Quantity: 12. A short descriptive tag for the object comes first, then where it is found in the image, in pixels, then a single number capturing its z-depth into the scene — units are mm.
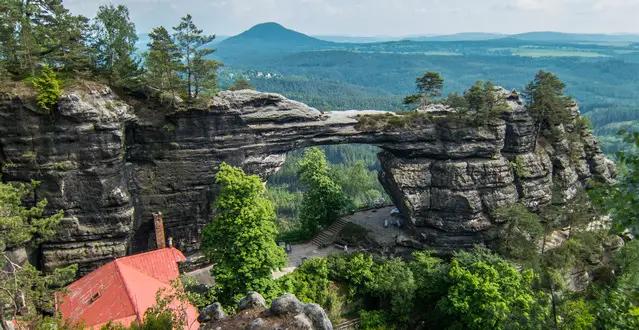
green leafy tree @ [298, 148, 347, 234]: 43469
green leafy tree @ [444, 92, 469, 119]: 35828
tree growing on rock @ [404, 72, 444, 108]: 41625
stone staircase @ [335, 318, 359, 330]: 30109
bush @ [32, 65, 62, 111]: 26430
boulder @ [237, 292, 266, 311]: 17109
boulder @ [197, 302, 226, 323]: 16781
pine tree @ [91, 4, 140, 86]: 31562
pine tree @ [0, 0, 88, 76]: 27828
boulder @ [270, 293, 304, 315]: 15797
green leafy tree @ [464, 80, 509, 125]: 35500
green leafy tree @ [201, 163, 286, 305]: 26609
